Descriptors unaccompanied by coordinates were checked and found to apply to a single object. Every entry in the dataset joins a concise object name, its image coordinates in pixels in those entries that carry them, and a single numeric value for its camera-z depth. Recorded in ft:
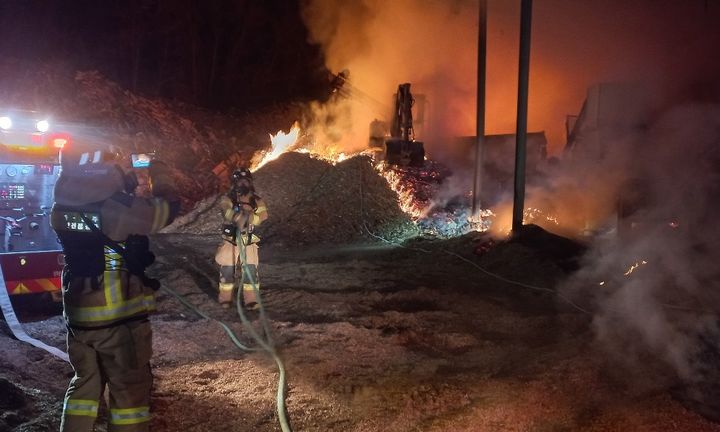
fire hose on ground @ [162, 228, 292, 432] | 12.80
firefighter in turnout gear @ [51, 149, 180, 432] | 10.12
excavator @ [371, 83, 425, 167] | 62.90
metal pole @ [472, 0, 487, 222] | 43.86
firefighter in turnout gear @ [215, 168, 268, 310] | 22.43
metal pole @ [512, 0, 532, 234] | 34.27
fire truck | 19.75
